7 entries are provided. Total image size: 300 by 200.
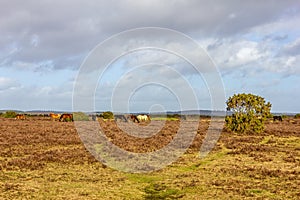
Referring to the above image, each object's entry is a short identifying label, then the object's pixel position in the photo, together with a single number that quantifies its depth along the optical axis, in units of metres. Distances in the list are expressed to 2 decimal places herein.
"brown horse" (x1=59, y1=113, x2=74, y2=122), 89.24
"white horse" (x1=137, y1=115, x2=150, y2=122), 92.97
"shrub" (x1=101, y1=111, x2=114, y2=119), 112.12
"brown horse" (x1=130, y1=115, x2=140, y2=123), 86.50
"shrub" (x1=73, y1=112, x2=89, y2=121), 92.00
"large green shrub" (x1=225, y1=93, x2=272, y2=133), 47.96
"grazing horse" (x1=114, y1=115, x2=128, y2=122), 88.79
